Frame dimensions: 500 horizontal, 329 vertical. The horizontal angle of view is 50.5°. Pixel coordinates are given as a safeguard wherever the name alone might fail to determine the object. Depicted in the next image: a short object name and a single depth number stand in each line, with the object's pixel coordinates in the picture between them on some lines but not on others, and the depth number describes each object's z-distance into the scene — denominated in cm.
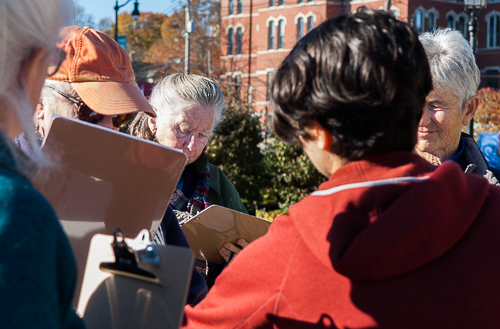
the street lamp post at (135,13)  1684
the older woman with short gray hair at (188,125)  303
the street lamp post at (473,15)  933
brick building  3891
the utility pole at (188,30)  2602
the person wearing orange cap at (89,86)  196
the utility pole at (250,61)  4238
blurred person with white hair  91
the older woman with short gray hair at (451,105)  275
